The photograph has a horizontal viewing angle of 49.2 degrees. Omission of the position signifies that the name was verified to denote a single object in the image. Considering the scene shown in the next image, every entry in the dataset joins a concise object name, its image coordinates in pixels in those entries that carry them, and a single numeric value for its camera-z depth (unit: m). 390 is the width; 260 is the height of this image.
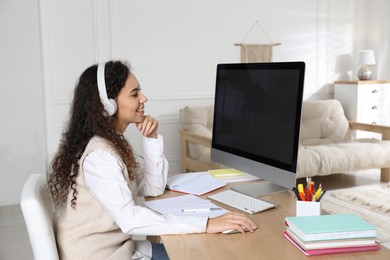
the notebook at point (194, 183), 1.73
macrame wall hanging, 4.80
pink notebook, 1.09
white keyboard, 1.46
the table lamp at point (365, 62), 5.10
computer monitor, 1.48
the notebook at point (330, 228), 1.09
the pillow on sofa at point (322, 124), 4.56
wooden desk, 1.10
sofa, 3.69
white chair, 1.15
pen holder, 1.26
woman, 1.27
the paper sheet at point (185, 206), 1.44
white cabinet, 4.95
